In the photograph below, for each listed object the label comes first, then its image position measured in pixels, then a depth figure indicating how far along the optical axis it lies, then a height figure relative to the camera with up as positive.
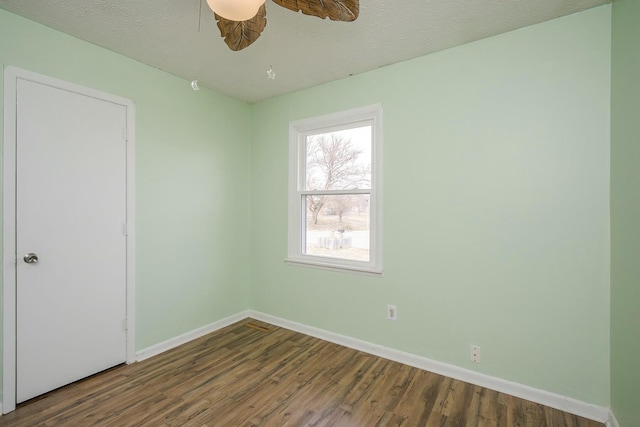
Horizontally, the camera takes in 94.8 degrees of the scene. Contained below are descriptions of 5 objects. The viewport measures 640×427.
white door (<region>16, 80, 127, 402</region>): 1.99 -0.16
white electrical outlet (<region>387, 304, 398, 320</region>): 2.62 -0.87
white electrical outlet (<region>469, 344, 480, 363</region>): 2.25 -1.06
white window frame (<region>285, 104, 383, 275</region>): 2.69 +0.29
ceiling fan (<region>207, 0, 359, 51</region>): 1.12 +0.94
